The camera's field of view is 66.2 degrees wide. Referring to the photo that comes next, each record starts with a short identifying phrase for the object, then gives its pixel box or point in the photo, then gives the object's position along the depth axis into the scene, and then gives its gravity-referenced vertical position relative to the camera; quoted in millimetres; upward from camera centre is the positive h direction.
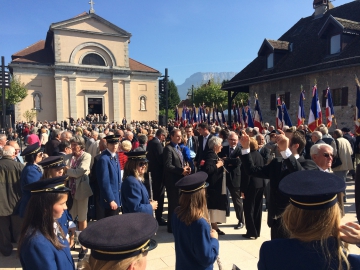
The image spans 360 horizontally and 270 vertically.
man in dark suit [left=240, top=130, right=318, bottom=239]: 3766 -723
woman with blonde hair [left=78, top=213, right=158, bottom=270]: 1498 -678
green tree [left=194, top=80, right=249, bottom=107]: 47875 +3915
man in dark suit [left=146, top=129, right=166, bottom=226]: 6395 -1114
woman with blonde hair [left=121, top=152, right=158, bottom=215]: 3637 -919
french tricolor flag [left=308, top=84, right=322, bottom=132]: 12094 +99
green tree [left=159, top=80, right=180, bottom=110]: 64719 +5070
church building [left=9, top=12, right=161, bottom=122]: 35625 +6074
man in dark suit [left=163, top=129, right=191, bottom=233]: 5516 -952
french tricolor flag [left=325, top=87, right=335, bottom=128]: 12297 +345
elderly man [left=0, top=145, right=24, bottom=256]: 4766 -1254
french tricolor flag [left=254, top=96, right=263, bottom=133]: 14289 -32
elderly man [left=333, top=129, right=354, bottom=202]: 7645 -1087
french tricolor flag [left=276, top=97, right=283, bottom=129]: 13494 +6
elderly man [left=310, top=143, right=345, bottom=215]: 3814 -541
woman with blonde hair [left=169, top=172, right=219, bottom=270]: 2602 -1086
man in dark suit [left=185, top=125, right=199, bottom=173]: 9198 -759
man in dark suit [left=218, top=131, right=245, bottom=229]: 5996 -1311
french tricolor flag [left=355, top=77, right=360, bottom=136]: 10138 +31
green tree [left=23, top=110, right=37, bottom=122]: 33094 +597
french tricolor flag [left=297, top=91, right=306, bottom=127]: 13180 +188
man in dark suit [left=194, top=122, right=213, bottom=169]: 7602 -470
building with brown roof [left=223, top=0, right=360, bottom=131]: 16344 +3606
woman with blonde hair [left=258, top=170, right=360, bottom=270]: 1575 -703
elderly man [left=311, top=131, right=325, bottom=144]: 7305 -537
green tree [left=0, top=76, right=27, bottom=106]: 28147 +2828
